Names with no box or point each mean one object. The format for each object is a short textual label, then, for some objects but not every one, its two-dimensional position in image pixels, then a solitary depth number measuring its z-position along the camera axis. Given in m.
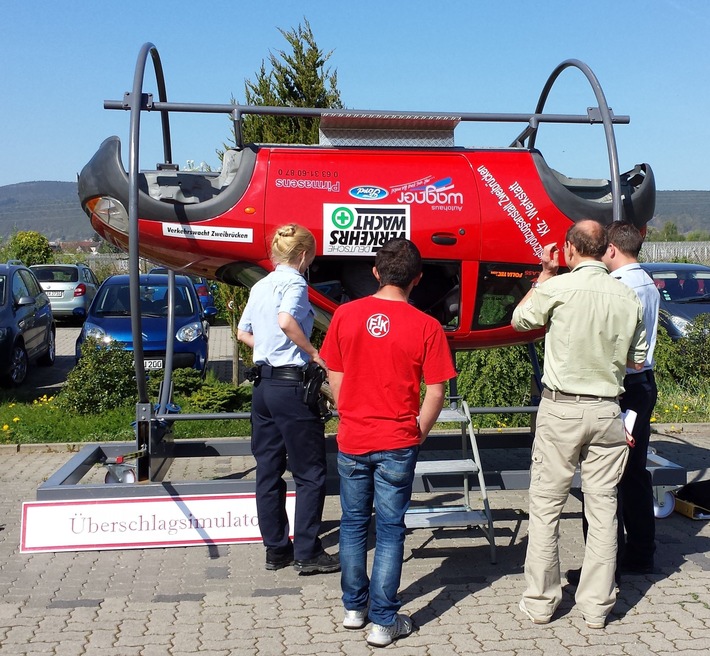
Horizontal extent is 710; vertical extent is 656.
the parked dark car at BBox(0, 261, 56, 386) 12.44
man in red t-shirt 4.18
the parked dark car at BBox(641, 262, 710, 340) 12.06
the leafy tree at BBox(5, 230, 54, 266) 32.53
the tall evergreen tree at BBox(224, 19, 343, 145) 10.88
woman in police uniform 5.10
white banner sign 5.72
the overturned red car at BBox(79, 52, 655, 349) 6.10
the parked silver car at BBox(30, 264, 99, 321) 22.86
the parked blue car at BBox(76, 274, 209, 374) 11.86
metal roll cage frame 5.78
